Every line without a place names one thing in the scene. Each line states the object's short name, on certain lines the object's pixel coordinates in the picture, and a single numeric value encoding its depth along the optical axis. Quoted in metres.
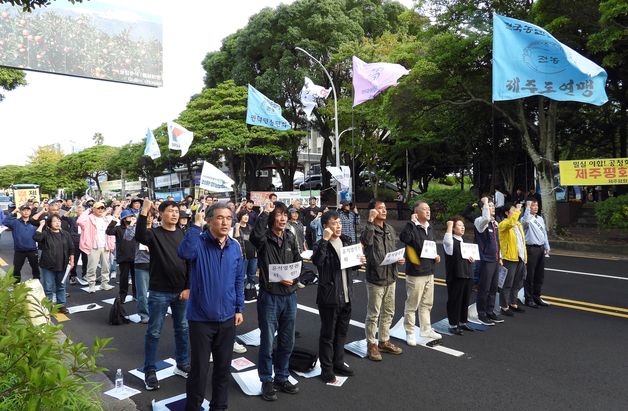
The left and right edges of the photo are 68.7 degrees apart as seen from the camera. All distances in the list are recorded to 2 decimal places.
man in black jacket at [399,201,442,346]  5.61
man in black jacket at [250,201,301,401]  4.29
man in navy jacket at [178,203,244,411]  3.65
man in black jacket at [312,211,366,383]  4.58
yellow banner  12.20
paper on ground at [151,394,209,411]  3.99
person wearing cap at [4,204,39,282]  8.21
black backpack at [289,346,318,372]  4.79
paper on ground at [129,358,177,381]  4.77
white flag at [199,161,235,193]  11.20
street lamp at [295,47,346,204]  20.64
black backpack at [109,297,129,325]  6.66
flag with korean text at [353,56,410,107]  14.10
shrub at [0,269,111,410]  1.83
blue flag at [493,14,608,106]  8.84
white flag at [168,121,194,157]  14.77
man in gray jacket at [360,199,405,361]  5.16
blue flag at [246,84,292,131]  16.08
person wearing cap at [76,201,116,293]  9.16
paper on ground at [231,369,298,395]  4.36
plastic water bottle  4.29
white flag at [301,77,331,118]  18.58
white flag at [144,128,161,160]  18.09
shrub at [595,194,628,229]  13.01
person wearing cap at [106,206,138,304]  7.70
